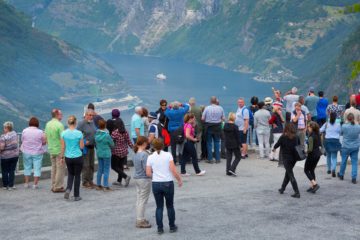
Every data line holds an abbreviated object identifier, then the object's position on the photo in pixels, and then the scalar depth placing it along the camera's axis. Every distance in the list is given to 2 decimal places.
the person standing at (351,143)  17.06
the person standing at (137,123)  18.23
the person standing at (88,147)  16.03
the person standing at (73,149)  14.72
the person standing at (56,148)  15.88
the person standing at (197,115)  20.41
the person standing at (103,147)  15.69
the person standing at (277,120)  20.38
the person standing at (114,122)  16.41
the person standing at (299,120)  19.80
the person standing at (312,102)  22.62
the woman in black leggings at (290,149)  15.42
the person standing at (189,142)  18.19
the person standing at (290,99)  22.22
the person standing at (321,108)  22.52
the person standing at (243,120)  20.52
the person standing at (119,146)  16.33
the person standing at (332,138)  18.05
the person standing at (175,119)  18.80
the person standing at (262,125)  20.86
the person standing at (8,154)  15.91
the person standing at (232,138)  18.02
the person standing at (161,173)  11.85
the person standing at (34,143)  16.08
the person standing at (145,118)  18.19
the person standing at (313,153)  15.95
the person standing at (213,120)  20.19
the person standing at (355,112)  18.69
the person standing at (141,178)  12.41
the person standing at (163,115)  19.08
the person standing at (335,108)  21.53
